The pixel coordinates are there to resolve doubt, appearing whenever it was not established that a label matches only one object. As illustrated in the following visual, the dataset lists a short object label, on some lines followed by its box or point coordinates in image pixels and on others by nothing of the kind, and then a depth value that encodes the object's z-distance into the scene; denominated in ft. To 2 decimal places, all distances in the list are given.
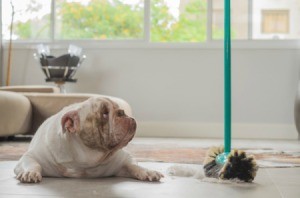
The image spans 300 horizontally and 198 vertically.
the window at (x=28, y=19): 16.75
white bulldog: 5.36
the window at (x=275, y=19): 15.46
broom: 5.59
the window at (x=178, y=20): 15.93
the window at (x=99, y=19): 16.30
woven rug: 8.24
